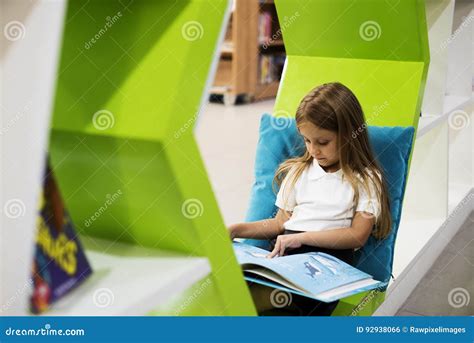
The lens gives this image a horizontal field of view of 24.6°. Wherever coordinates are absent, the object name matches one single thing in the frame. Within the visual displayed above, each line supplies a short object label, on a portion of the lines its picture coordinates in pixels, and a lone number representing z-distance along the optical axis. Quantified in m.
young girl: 2.65
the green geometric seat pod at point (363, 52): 2.87
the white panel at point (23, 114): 1.42
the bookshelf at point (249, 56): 7.77
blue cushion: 2.73
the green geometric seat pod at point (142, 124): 1.82
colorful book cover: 1.58
